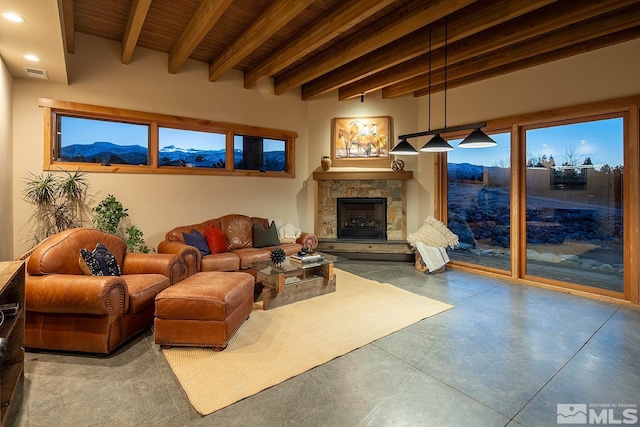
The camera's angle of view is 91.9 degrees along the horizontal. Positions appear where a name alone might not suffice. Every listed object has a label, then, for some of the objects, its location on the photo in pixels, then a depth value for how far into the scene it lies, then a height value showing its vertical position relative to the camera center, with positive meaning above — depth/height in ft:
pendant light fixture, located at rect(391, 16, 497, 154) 10.82 +2.80
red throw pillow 14.55 -1.15
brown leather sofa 12.38 -1.43
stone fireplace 19.22 +1.25
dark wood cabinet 5.82 -2.52
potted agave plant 12.55 +0.69
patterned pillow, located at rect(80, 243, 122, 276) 9.11 -1.40
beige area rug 6.91 -3.62
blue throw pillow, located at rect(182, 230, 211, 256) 13.91 -1.16
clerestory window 13.34 +3.68
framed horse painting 19.67 +4.77
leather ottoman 8.17 -2.70
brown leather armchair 7.66 -2.27
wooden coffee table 11.50 -2.65
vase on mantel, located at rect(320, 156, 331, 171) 19.38 +3.31
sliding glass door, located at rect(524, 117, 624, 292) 12.85 +0.52
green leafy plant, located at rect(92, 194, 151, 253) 13.01 -0.20
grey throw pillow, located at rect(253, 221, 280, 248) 16.03 -1.11
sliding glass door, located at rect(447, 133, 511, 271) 16.28 +0.69
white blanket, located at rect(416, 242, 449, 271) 16.47 -2.20
